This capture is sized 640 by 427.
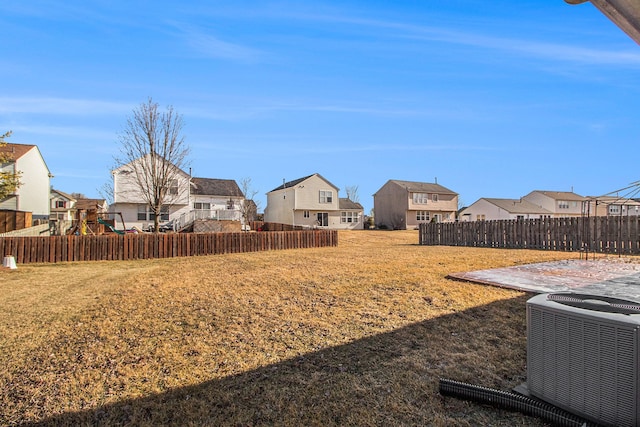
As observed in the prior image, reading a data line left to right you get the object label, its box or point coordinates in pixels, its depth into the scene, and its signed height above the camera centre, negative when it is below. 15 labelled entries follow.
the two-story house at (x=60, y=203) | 45.84 +2.28
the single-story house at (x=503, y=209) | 46.94 +1.58
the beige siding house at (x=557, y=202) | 52.09 +2.90
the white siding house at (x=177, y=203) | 30.95 +1.55
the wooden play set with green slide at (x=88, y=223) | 21.06 -0.23
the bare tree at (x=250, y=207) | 45.65 +1.69
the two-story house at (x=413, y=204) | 43.50 +2.14
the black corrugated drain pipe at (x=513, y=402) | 2.39 -1.36
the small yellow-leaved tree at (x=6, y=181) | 18.33 +2.04
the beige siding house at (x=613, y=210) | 49.45 +1.67
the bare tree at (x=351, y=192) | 69.49 +5.42
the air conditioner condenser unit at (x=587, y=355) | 2.17 -0.88
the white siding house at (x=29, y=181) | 27.50 +3.25
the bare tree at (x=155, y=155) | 22.42 +4.23
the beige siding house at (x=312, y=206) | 40.44 +1.67
